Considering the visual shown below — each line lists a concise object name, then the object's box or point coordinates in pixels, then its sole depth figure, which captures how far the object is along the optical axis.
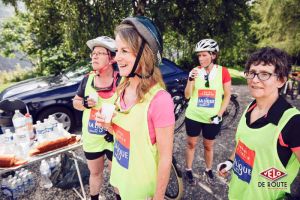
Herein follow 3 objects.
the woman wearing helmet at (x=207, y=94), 3.48
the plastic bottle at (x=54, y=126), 3.28
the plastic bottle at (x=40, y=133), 3.20
